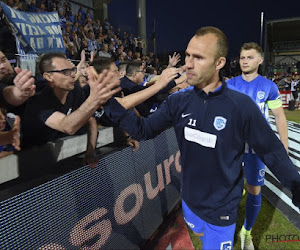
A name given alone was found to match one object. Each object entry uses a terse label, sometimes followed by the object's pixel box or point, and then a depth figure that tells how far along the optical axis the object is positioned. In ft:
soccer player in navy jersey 5.43
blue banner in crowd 19.10
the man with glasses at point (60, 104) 5.59
